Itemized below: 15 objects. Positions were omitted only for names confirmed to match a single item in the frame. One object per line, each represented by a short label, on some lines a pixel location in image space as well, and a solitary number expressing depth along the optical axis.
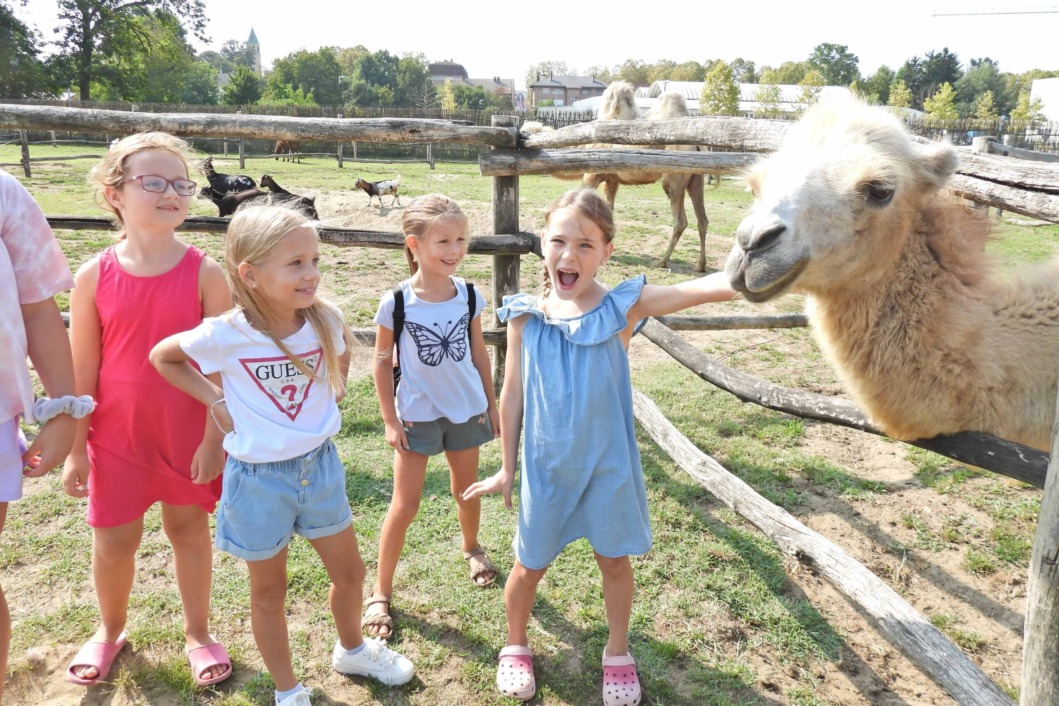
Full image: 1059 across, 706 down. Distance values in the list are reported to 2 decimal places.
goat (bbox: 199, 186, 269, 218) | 10.70
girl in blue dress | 2.32
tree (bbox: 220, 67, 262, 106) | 47.84
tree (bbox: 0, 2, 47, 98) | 38.50
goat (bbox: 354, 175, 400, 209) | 14.15
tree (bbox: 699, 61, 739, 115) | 34.91
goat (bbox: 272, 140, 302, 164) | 26.47
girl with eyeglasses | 2.29
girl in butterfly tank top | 2.82
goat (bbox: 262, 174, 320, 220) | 8.86
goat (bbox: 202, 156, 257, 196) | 12.64
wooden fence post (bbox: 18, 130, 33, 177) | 16.05
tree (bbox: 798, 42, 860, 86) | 92.56
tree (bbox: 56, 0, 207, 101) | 42.19
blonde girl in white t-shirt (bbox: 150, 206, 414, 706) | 2.14
